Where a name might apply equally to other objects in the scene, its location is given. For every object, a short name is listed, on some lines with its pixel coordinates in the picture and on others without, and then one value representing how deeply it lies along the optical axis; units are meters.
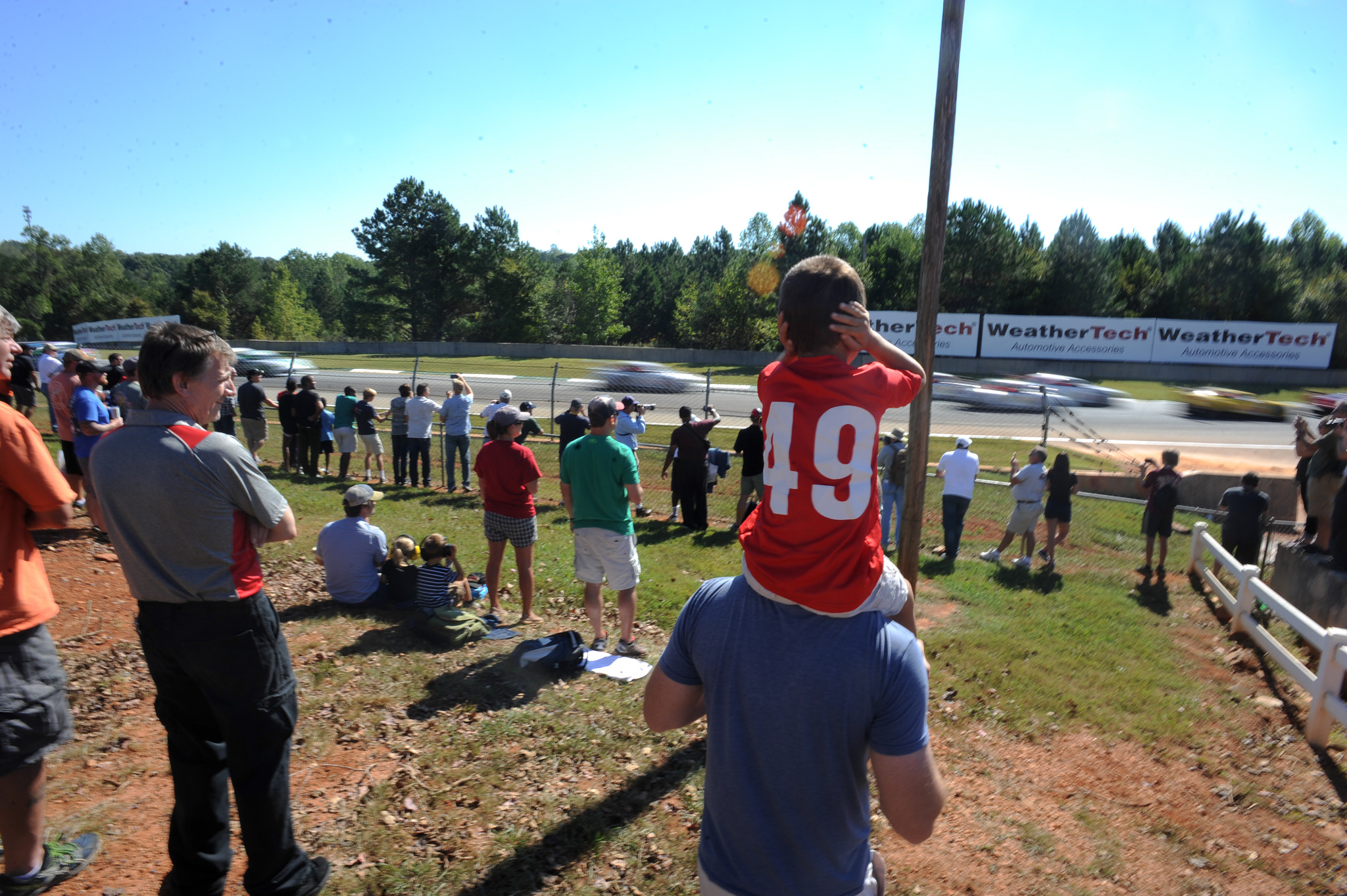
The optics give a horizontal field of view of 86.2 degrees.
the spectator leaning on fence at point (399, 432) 13.53
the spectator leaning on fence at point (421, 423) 13.00
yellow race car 27.19
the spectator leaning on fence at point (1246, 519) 9.73
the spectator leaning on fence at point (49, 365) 16.09
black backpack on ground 5.66
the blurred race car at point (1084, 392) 26.91
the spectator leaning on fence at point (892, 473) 10.35
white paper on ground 5.73
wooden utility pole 3.98
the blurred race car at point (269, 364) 29.66
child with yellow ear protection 6.91
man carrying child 1.51
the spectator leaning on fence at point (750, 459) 10.70
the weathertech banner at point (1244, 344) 38.06
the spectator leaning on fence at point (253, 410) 13.27
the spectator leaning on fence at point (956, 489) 10.30
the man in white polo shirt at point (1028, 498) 10.16
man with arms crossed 2.60
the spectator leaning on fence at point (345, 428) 13.41
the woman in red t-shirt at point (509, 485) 6.38
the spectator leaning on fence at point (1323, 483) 8.38
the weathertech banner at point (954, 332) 38.12
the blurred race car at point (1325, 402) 24.33
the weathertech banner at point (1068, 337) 38.53
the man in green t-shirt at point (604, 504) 5.70
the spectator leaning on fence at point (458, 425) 12.63
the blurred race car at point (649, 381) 27.78
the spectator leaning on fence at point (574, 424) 11.30
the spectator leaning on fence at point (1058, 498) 10.48
